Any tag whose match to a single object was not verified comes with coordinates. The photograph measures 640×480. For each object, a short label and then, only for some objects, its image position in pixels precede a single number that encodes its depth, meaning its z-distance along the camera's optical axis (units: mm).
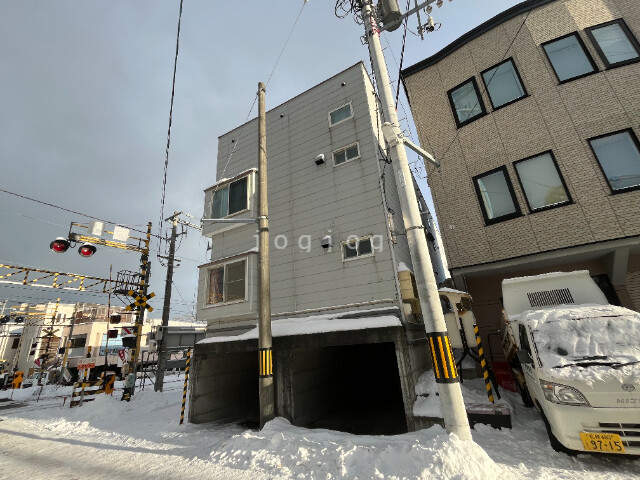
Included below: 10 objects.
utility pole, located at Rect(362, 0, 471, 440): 4520
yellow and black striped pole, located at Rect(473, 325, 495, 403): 7375
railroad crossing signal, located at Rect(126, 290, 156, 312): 15811
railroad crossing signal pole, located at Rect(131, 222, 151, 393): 15320
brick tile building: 8805
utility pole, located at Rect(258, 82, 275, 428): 6590
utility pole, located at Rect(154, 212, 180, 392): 14877
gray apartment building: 8852
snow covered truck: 4355
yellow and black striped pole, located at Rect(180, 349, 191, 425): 9680
